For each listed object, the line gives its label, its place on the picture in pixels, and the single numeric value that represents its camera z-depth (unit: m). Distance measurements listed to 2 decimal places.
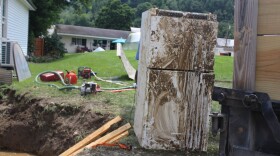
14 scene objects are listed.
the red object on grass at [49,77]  11.23
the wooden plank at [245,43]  2.19
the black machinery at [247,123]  2.09
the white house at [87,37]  55.06
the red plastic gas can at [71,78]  10.76
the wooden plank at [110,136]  5.34
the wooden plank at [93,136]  5.82
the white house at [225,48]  38.78
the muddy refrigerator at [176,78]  4.63
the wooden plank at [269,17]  2.11
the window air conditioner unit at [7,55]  13.25
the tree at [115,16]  71.81
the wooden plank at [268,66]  2.11
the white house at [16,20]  16.56
